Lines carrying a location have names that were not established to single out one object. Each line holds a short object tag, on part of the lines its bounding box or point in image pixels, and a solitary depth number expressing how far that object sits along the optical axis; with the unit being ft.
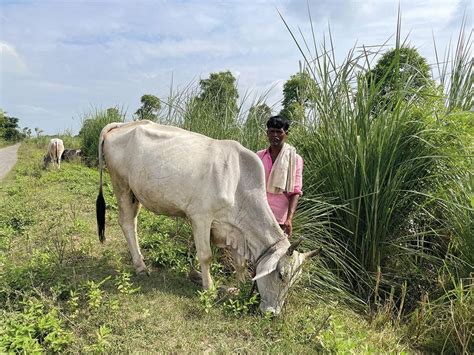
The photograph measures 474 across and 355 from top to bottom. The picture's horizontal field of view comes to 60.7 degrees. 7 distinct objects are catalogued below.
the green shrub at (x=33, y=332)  8.46
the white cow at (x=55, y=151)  42.24
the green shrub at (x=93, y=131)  42.97
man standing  12.14
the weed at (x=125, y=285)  10.64
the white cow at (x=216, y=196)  10.97
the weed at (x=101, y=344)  8.66
